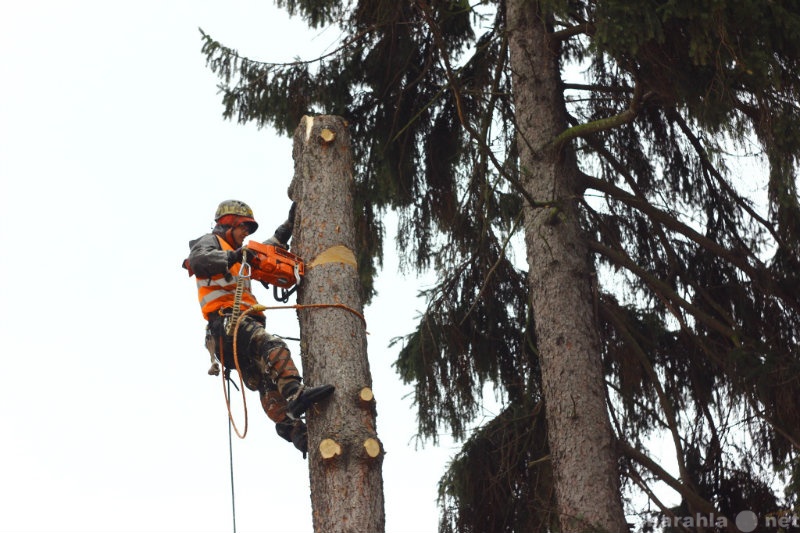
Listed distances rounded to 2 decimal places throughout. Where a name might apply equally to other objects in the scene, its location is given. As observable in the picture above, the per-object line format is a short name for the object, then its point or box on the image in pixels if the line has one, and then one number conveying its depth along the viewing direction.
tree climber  12.24
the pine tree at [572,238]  14.29
